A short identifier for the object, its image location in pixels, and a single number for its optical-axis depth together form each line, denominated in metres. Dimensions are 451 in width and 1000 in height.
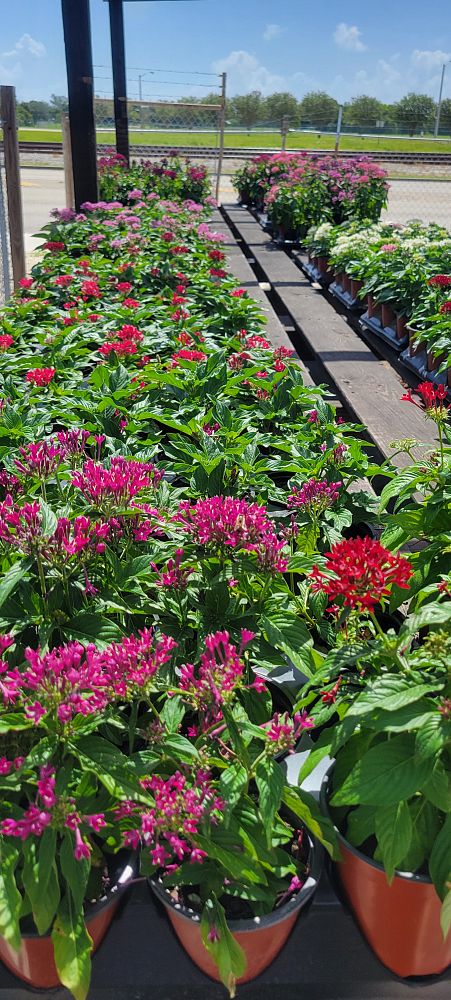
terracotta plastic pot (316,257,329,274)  7.04
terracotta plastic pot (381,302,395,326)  4.99
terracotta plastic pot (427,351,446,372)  3.98
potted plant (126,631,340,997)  1.17
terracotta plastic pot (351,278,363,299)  5.88
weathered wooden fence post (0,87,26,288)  6.01
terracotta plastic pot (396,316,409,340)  4.68
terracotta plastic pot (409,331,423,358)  4.24
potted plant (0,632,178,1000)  1.13
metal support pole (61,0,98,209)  6.70
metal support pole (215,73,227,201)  14.77
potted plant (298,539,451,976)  1.15
